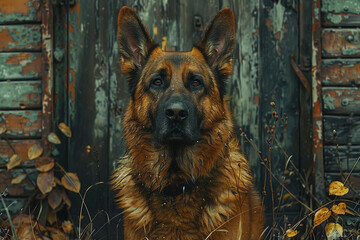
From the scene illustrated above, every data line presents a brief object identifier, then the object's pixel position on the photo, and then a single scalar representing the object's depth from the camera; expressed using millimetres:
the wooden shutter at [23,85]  3729
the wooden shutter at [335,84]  3688
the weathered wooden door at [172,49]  4012
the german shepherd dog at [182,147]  2781
